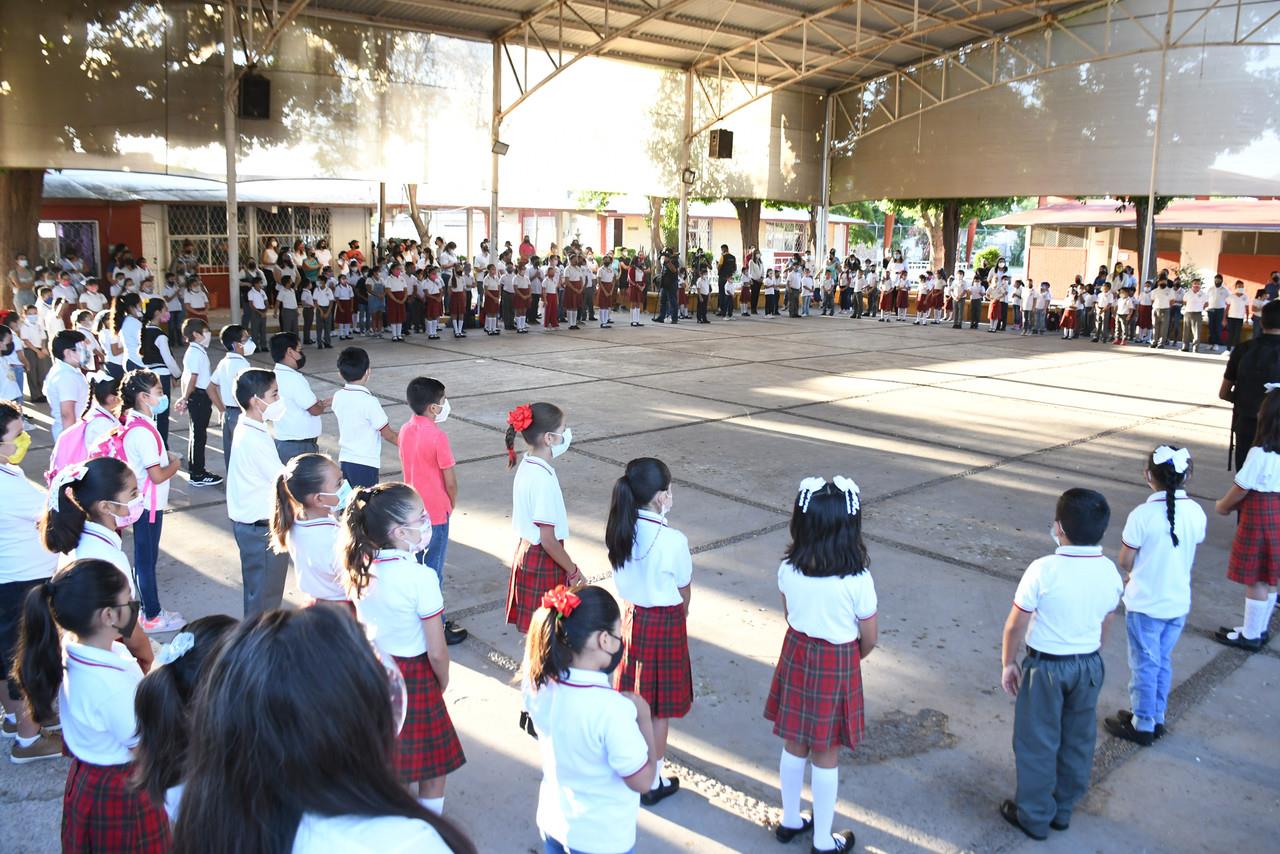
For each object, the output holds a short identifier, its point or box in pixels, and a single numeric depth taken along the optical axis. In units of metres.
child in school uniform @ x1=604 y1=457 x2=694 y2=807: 3.11
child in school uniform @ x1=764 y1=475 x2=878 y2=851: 2.88
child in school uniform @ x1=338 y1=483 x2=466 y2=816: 2.75
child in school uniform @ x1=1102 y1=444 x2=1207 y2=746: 3.63
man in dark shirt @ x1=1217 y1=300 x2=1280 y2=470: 6.36
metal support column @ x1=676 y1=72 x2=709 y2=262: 21.14
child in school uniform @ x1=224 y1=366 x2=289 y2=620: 4.12
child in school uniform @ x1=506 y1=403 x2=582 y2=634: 3.55
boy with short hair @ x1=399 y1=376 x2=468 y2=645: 4.28
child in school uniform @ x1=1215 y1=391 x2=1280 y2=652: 4.40
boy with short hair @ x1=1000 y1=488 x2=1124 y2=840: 3.07
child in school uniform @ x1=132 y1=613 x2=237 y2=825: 1.75
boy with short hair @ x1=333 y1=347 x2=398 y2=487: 4.79
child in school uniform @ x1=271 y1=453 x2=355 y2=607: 3.32
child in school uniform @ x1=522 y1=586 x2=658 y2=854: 2.11
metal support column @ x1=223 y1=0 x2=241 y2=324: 14.41
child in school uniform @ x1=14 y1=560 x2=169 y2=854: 2.22
